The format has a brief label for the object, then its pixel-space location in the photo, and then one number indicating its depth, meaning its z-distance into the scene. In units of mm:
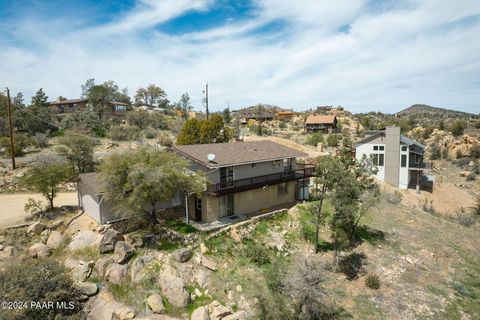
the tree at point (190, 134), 40469
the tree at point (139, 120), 63728
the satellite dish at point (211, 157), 23516
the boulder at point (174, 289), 16406
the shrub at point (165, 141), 49006
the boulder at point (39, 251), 19922
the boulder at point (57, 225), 22328
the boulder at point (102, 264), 18219
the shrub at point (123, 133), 51000
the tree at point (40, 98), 67531
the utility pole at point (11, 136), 33981
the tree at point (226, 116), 85312
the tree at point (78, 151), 34312
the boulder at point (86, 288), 16364
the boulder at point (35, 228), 21875
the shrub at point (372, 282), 19344
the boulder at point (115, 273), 17750
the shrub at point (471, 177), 49938
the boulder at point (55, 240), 20797
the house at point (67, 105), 73125
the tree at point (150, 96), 108188
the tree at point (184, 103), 108200
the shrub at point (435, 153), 63000
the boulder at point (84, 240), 20062
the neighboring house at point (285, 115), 104412
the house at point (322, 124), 78562
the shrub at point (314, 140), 61366
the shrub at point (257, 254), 20266
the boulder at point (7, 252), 19772
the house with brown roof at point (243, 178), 24062
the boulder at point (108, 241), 19344
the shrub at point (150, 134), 55500
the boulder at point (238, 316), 15078
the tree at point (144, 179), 19438
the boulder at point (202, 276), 17680
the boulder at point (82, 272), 17641
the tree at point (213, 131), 40750
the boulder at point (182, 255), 18938
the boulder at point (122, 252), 18719
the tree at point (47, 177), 23523
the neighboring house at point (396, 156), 40094
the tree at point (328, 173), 21688
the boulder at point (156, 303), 15852
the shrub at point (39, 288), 13398
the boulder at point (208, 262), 18859
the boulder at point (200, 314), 15248
